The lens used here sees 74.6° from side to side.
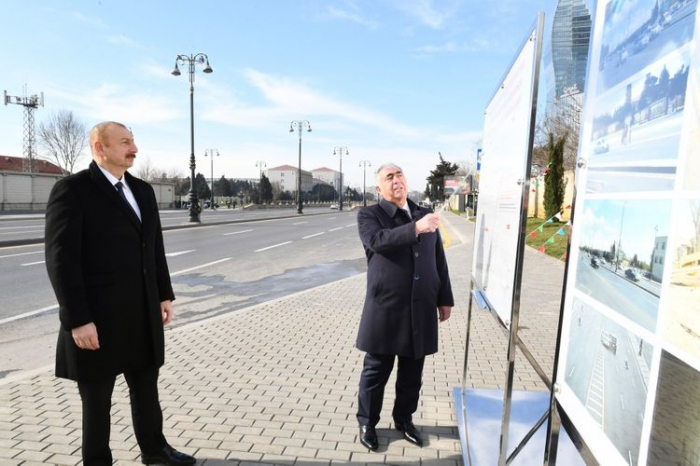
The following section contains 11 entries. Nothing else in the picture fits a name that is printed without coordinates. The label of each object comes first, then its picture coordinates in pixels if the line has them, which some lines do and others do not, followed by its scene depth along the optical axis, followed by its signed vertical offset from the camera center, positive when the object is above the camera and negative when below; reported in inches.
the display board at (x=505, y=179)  75.0 +3.6
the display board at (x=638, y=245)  39.2 -4.2
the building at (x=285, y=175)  6427.2 +164.2
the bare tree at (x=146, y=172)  3331.7 +61.7
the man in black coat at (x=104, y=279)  90.5 -20.7
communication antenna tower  2193.7 +276.2
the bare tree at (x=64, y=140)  2063.2 +167.3
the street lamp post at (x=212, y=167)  2581.2 +91.4
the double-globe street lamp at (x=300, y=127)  1752.2 +230.8
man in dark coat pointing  114.2 -26.2
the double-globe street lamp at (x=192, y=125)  987.3 +126.4
